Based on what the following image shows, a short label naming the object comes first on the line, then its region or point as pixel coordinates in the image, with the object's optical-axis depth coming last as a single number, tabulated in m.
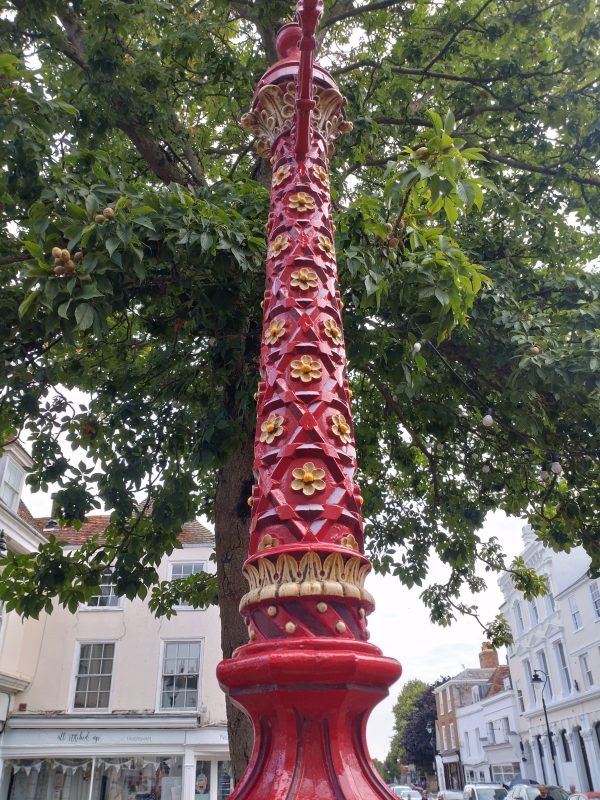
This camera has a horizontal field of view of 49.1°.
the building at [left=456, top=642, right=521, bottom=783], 43.66
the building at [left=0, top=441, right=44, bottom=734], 20.31
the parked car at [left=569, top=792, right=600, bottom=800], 20.22
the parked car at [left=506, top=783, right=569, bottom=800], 23.56
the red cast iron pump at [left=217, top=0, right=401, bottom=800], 1.38
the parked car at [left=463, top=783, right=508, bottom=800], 27.94
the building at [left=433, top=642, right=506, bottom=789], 58.44
